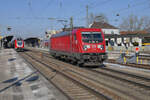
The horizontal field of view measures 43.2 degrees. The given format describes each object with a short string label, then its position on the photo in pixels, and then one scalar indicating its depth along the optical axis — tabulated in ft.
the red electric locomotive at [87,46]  49.93
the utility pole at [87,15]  94.96
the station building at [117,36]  157.93
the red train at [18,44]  146.61
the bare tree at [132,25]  228.22
